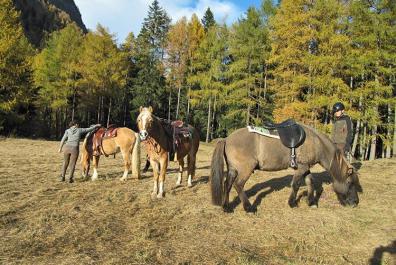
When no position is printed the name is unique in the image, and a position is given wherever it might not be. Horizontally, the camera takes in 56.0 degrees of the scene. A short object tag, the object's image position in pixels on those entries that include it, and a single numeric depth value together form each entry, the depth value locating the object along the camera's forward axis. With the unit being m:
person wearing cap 9.42
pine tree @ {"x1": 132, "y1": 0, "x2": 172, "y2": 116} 43.31
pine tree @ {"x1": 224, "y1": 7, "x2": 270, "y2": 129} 31.05
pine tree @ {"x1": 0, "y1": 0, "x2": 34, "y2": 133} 26.00
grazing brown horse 7.95
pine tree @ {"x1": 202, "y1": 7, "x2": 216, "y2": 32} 51.42
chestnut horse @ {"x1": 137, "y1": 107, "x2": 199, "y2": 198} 8.56
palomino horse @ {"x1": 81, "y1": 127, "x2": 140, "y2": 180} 11.91
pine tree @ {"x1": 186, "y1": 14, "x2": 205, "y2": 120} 37.81
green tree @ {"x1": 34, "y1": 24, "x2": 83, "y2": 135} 35.19
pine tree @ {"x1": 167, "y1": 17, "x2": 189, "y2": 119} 37.69
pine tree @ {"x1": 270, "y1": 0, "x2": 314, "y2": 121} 21.58
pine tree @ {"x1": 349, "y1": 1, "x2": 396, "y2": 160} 20.03
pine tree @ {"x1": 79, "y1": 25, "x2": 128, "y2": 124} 34.59
